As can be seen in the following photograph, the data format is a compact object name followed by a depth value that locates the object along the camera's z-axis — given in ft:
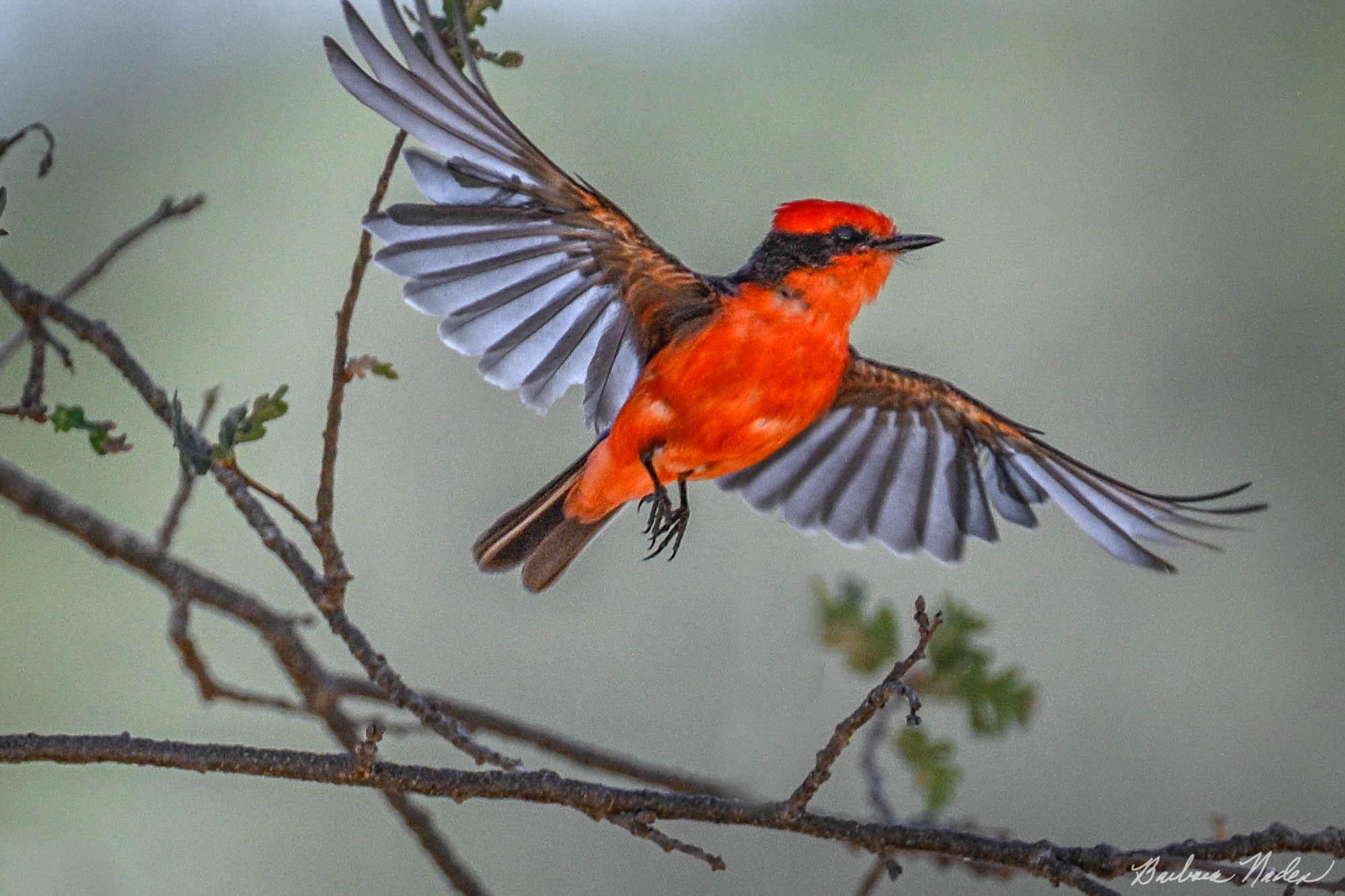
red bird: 19.71
